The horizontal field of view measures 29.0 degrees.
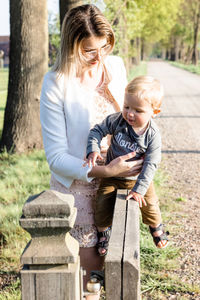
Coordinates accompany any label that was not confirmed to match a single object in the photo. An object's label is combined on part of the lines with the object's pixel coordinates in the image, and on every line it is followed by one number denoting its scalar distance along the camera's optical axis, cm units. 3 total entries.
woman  199
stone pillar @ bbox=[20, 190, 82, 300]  115
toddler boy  195
